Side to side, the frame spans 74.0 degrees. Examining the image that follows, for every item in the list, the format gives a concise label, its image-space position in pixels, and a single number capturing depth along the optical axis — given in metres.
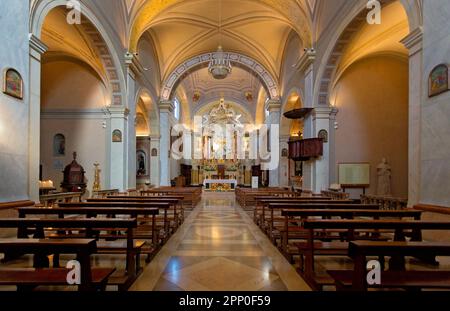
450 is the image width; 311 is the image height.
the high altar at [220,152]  22.31
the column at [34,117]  5.50
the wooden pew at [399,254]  2.00
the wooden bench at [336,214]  3.55
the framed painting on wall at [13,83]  4.85
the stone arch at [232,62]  16.48
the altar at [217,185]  19.25
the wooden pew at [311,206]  4.62
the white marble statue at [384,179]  10.84
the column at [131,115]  10.74
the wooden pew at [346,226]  2.88
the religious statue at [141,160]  17.70
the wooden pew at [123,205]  4.56
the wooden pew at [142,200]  5.56
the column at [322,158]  10.30
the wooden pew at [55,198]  6.19
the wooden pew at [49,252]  2.09
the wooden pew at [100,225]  2.98
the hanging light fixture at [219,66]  13.31
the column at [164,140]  16.48
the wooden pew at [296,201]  5.37
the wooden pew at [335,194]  8.20
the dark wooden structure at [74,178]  10.63
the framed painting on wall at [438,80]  4.54
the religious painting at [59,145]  11.74
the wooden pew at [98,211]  3.81
